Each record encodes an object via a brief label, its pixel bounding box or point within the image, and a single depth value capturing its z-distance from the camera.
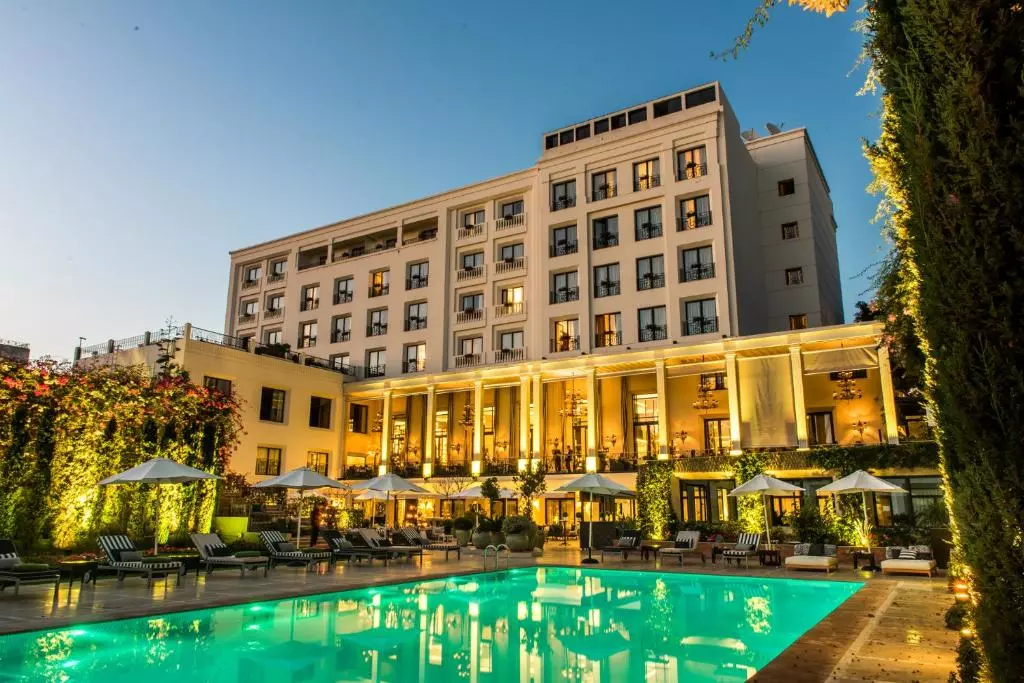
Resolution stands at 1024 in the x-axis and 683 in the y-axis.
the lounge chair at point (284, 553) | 15.94
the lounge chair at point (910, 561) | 15.59
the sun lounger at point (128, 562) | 12.80
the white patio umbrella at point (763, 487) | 19.45
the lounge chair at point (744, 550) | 18.44
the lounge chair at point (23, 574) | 10.85
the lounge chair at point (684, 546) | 19.31
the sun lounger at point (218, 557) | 14.59
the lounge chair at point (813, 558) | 16.98
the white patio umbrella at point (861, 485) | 18.28
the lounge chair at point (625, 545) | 20.31
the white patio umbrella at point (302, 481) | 18.36
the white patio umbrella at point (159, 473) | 14.56
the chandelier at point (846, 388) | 25.83
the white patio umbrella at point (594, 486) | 20.67
